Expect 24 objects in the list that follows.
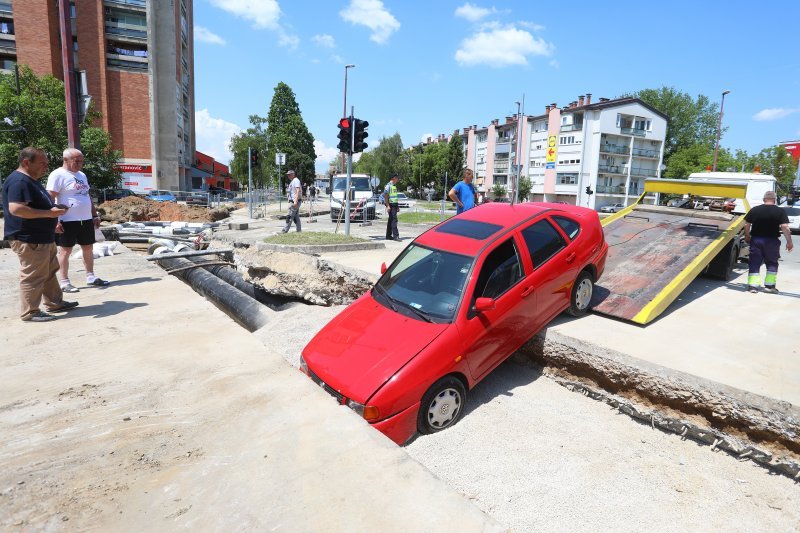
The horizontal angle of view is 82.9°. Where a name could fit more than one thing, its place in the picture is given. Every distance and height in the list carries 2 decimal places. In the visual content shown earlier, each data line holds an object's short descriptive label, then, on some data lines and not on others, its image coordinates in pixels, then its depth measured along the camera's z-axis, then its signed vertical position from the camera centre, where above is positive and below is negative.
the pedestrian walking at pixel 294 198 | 13.03 +0.07
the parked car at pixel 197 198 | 32.13 -0.04
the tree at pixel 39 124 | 27.06 +4.32
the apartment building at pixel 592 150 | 57.81 +7.84
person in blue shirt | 9.74 +0.24
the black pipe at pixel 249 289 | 6.84 -1.45
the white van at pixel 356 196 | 19.70 +0.28
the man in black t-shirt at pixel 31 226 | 4.79 -0.35
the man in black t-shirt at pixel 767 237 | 7.04 -0.37
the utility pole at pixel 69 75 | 8.53 +2.27
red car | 3.63 -1.02
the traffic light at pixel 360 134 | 12.66 +1.90
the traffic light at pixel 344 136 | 12.55 +1.82
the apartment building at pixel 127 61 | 41.28 +12.72
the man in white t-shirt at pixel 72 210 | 5.86 -0.21
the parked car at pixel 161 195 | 31.48 +0.10
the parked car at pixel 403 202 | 33.59 +0.11
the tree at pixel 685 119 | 70.31 +14.38
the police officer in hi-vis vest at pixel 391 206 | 12.97 -0.08
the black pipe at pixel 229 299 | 6.06 -1.46
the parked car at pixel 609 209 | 47.09 +0.04
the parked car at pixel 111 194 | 29.13 +0.08
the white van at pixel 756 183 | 17.52 +1.19
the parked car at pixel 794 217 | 20.03 -0.10
